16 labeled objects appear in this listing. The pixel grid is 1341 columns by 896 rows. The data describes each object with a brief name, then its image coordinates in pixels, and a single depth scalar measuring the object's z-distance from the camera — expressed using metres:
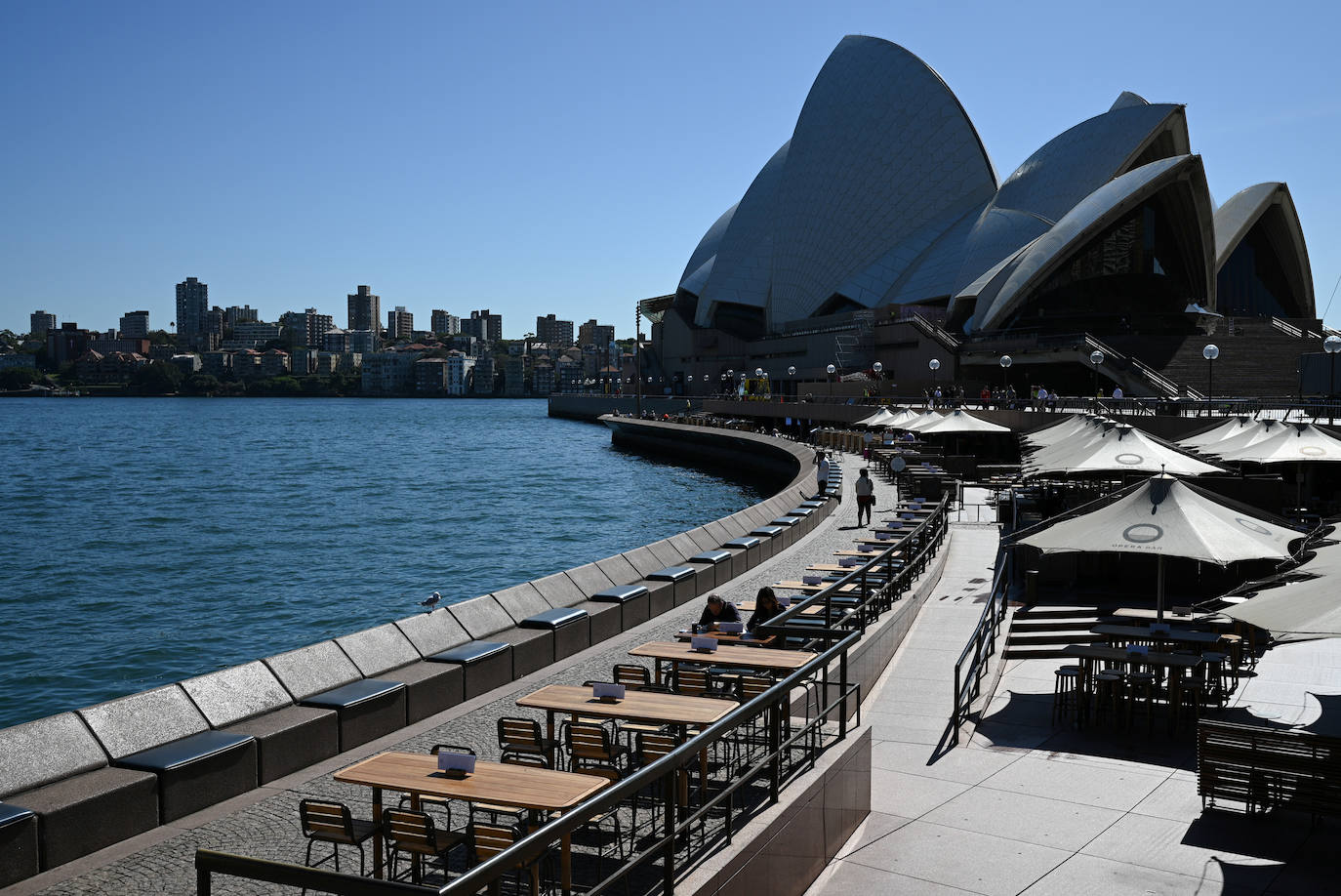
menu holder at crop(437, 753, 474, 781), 5.13
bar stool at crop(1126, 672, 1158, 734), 9.13
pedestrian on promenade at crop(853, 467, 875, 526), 20.81
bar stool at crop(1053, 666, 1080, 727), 9.50
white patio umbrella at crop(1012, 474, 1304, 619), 9.46
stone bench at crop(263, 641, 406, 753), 7.40
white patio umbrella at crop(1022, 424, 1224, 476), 15.67
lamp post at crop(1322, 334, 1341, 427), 26.45
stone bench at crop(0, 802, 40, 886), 5.27
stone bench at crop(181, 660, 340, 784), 6.83
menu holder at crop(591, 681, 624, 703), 6.57
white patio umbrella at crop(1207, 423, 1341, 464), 16.61
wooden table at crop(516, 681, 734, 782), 6.18
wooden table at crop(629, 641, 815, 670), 7.50
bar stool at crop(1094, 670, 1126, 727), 9.19
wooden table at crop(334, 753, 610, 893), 4.86
